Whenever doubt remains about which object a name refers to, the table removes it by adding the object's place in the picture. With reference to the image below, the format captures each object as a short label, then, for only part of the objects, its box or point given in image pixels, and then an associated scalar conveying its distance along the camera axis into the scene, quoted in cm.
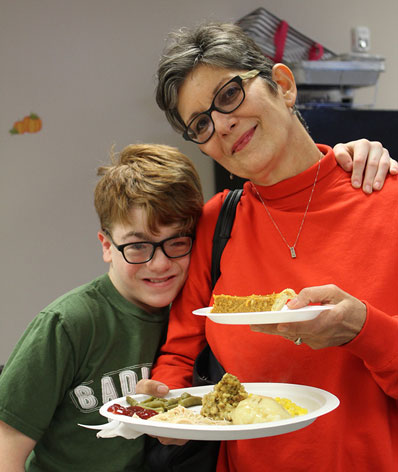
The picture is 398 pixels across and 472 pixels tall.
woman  123
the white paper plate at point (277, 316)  103
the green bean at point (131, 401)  131
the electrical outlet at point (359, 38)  471
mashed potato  113
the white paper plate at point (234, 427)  102
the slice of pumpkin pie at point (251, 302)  119
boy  150
